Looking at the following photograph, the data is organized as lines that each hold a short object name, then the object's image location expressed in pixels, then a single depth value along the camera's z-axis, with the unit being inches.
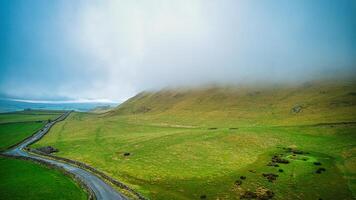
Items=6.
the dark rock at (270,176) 2327.8
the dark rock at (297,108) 6441.9
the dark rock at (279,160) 2858.3
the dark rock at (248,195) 1943.9
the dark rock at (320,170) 2487.9
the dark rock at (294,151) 3292.3
